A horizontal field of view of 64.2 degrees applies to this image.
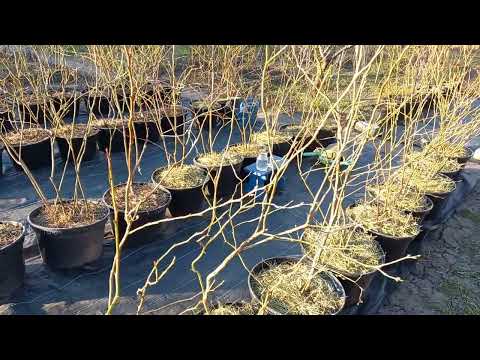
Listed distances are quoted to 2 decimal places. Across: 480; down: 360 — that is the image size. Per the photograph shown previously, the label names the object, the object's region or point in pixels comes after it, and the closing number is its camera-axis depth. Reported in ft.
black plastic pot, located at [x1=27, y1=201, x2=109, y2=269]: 7.34
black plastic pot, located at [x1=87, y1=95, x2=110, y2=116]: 17.19
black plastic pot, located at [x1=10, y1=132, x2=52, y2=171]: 11.46
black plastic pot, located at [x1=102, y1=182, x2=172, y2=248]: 8.36
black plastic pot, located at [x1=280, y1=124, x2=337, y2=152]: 14.88
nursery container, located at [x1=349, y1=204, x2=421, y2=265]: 8.21
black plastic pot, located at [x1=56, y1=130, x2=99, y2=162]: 12.25
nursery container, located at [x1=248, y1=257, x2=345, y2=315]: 5.96
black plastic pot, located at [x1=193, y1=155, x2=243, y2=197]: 10.77
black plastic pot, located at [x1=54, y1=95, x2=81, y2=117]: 15.96
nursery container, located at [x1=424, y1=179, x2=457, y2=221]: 10.35
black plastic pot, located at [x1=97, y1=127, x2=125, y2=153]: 13.25
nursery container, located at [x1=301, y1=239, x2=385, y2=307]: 6.82
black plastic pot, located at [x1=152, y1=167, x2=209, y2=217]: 9.54
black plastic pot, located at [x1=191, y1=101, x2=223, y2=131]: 16.11
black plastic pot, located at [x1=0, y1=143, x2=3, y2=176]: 11.24
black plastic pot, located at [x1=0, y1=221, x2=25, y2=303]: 6.74
